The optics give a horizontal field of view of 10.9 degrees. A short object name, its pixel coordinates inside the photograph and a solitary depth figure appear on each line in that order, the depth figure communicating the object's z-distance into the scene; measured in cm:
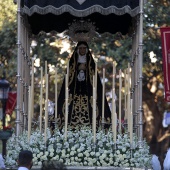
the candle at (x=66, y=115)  1441
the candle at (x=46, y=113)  1427
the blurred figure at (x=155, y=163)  1549
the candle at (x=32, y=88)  1460
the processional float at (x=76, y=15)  1518
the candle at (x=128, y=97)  1447
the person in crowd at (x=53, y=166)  1040
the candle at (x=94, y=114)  1420
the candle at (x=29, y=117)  1449
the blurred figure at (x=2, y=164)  1485
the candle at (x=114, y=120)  1423
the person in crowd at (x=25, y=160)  1162
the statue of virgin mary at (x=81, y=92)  1642
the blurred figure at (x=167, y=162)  1645
